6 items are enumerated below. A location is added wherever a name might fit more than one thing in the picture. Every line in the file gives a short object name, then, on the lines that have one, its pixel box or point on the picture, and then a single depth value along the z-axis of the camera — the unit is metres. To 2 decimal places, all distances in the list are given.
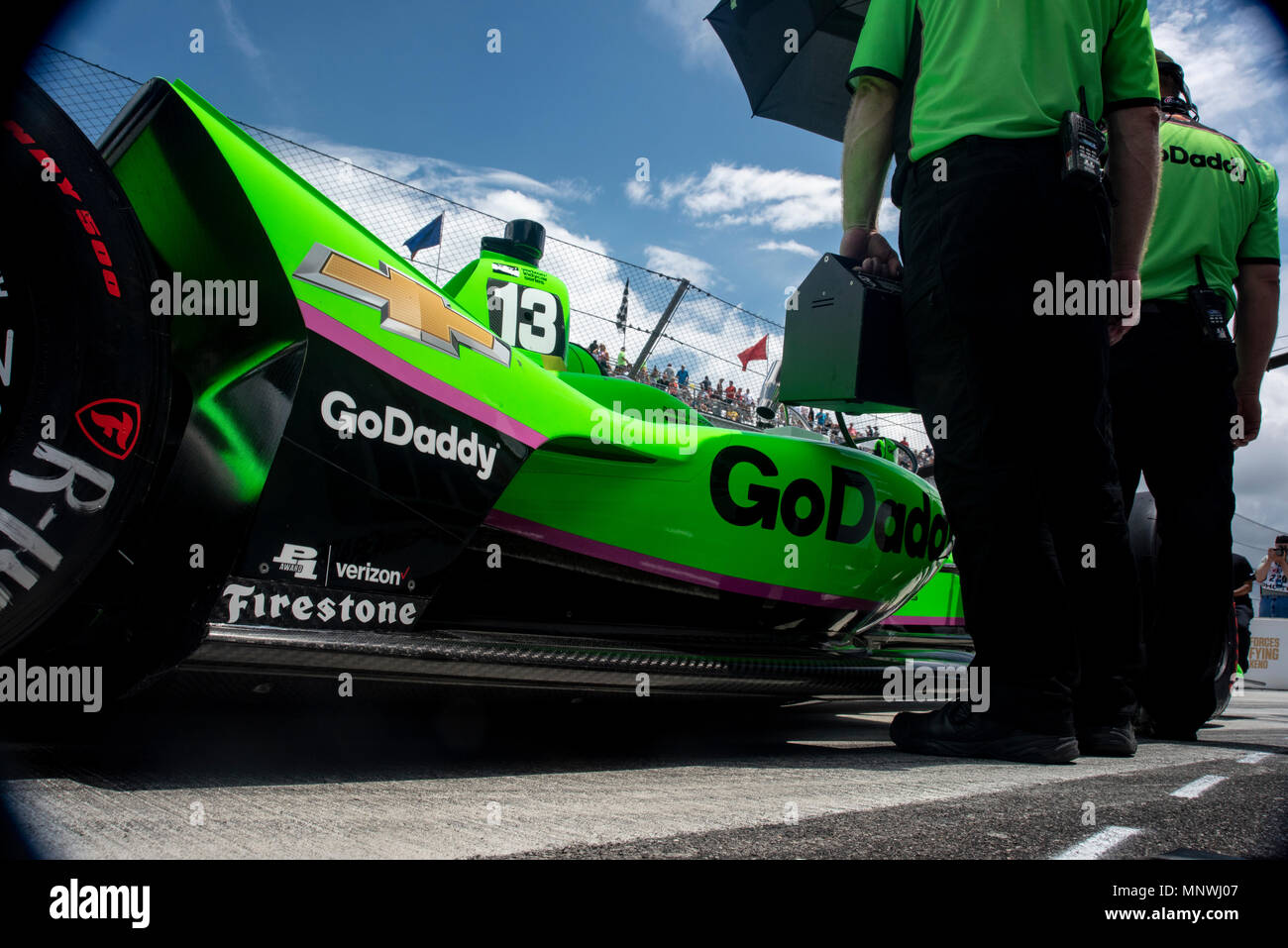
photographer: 18.20
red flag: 7.77
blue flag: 6.25
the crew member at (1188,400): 2.57
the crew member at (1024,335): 1.82
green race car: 1.11
